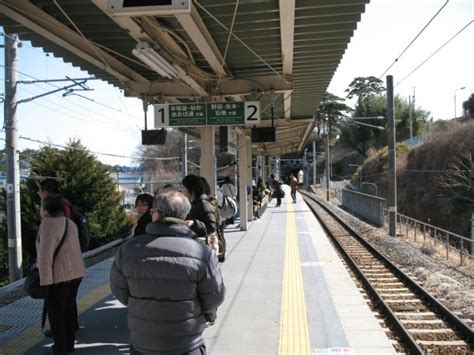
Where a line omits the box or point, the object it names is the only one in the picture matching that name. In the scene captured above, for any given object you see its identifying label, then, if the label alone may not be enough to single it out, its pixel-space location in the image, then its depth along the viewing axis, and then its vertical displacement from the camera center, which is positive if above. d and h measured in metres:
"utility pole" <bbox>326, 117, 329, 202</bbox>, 41.59 +1.15
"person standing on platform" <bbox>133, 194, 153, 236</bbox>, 5.70 -0.35
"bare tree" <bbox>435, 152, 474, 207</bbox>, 29.50 -0.65
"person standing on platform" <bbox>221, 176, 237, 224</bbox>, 13.49 -0.28
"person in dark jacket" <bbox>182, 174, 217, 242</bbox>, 5.54 -0.27
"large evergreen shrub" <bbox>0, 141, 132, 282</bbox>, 18.36 -0.34
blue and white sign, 45.78 +0.81
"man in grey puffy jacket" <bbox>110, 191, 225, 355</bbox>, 2.89 -0.60
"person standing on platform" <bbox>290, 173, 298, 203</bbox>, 31.82 -0.72
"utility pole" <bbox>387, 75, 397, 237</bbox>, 17.55 +0.42
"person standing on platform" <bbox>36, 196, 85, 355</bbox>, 4.61 -0.72
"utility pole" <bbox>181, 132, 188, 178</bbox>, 24.14 +0.99
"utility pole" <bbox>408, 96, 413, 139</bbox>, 65.69 +7.95
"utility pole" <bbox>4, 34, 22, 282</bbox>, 12.52 +0.34
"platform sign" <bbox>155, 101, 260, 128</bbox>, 10.90 +1.29
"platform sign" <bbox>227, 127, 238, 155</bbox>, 12.70 +0.89
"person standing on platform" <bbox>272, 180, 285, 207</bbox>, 29.67 -0.93
